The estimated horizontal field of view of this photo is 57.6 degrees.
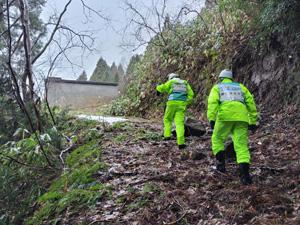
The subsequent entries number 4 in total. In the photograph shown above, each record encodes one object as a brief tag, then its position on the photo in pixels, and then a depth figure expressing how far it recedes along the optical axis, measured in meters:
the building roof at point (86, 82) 19.26
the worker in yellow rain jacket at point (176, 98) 6.28
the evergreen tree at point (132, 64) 15.33
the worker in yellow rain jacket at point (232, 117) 3.97
